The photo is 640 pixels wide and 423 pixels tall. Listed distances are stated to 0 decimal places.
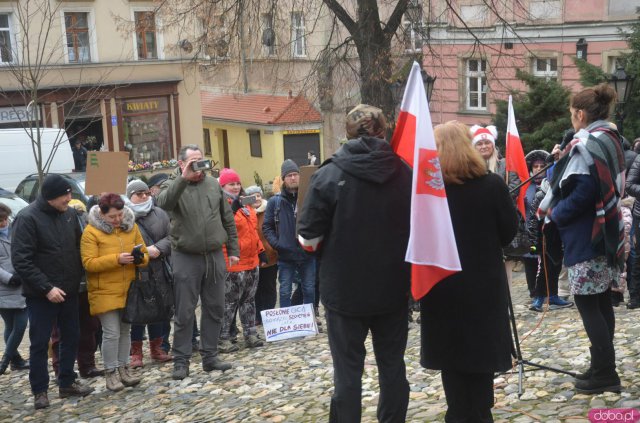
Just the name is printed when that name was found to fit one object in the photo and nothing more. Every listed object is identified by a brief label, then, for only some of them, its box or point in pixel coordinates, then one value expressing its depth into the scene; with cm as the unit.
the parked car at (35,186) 2008
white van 2494
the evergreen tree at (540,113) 1973
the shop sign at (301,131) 4047
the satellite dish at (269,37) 1883
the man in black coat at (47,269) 746
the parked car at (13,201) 1834
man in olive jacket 781
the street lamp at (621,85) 1617
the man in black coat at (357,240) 486
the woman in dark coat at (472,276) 469
